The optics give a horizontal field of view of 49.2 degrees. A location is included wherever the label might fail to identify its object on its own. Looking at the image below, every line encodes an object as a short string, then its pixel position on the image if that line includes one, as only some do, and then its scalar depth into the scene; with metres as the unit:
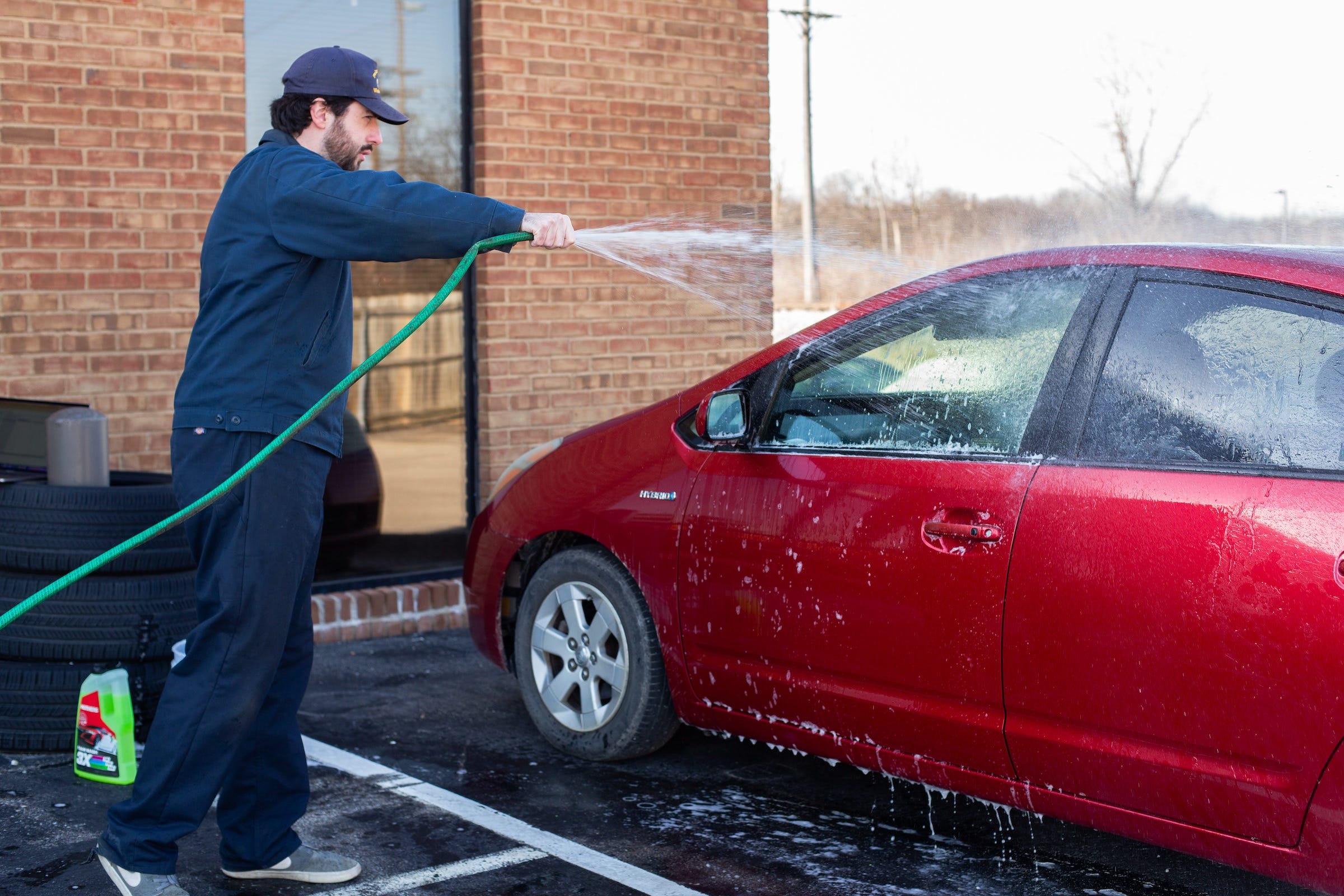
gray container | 4.98
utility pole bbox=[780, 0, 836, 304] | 32.59
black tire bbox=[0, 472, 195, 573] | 4.75
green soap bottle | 4.57
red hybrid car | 3.19
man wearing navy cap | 3.45
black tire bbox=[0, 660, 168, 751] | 4.80
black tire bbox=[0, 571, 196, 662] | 4.75
